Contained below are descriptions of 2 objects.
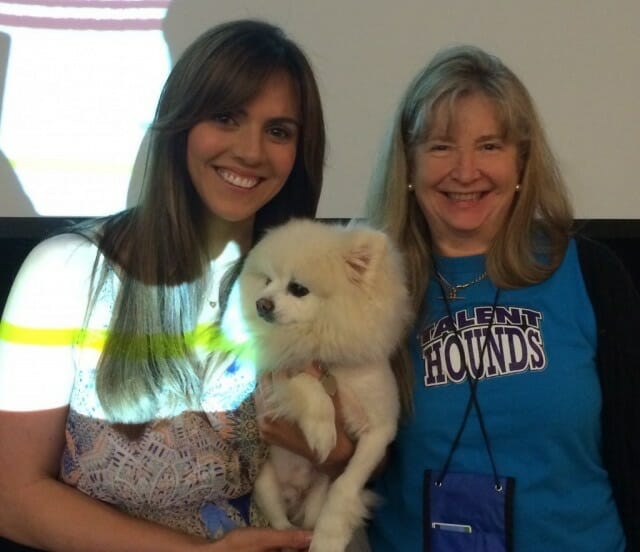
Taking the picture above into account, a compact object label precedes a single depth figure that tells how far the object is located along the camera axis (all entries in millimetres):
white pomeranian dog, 1415
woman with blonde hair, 1373
